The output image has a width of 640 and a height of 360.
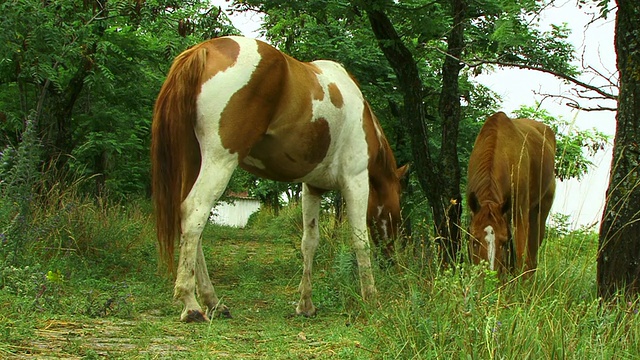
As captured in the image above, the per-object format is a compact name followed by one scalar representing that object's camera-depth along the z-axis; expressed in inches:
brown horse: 232.8
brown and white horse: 207.6
